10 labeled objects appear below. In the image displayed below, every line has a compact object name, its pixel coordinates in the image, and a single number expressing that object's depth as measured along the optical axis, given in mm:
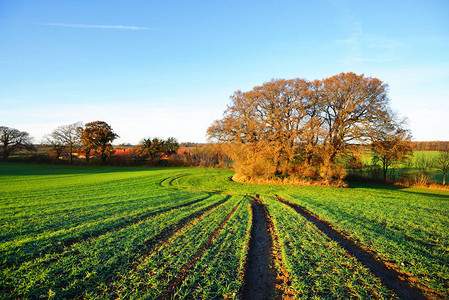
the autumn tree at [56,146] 47406
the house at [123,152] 51738
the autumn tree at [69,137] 46469
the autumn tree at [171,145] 61844
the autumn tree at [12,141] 48031
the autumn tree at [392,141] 19859
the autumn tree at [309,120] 20891
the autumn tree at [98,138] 44688
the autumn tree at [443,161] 22359
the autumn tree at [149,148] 52562
